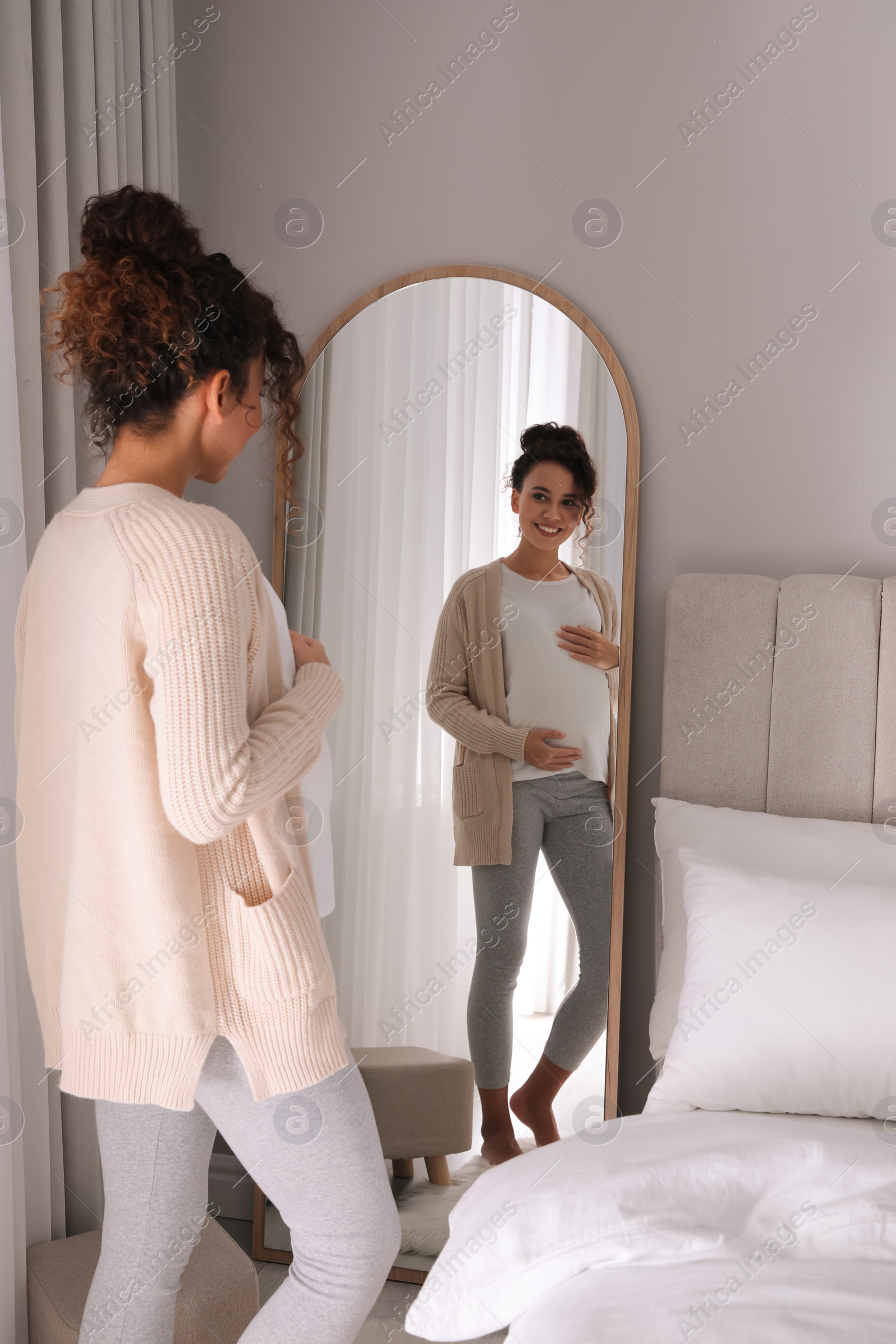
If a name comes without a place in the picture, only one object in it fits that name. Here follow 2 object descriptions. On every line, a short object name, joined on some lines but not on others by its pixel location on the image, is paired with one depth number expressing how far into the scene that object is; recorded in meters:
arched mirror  1.91
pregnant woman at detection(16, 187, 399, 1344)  1.03
